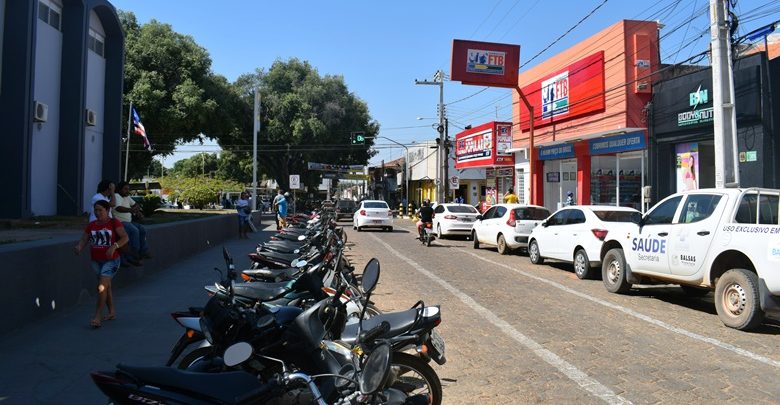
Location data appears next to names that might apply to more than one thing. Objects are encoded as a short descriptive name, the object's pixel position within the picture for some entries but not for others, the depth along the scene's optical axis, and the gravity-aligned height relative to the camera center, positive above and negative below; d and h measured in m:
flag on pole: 27.14 +4.18
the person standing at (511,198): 24.27 +0.83
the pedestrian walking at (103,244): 6.93 -0.32
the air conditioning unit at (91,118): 20.42 +3.48
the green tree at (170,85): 32.09 +7.43
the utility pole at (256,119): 30.42 +5.12
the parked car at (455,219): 22.36 -0.05
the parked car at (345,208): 37.14 +0.62
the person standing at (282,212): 22.20 +0.20
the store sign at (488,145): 32.50 +4.27
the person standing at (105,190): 8.41 +0.39
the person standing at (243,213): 20.81 +0.15
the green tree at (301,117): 48.06 +8.51
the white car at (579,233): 12.12 -0.33
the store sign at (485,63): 25.09 +6.70
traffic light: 36.12 +4.92
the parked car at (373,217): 27.67 +0.03
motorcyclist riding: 20.75 +0.06
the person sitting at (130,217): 9.63 +0.00
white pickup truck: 7.34 -0.42
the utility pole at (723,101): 11.95 +2.44
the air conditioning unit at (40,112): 17.30 +3.12
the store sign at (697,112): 16.50 +3.08
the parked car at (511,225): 16.83 -0.21
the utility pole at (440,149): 37.59 +4.44
